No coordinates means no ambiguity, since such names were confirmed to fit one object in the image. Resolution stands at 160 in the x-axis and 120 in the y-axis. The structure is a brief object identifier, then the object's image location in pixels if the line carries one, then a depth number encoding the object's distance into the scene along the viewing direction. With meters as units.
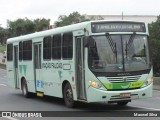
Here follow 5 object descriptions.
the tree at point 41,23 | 100.97
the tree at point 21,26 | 114.69
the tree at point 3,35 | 150.93
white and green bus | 13.78
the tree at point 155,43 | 48.80
